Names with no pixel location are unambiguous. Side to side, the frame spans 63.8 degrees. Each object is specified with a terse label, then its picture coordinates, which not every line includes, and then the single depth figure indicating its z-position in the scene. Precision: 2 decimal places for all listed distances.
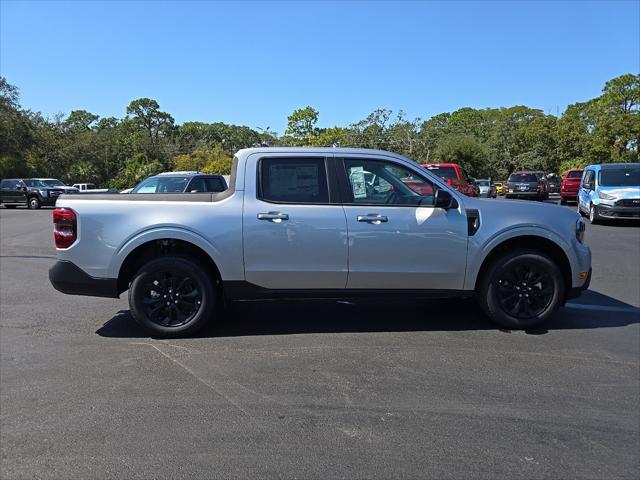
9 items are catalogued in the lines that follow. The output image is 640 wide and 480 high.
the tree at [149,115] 98.31
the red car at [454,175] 18.91
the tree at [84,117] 100.19
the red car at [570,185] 25.23
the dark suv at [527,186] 28.78
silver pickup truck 5.23
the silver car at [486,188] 32.59
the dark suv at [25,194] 29.22
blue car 15.17
